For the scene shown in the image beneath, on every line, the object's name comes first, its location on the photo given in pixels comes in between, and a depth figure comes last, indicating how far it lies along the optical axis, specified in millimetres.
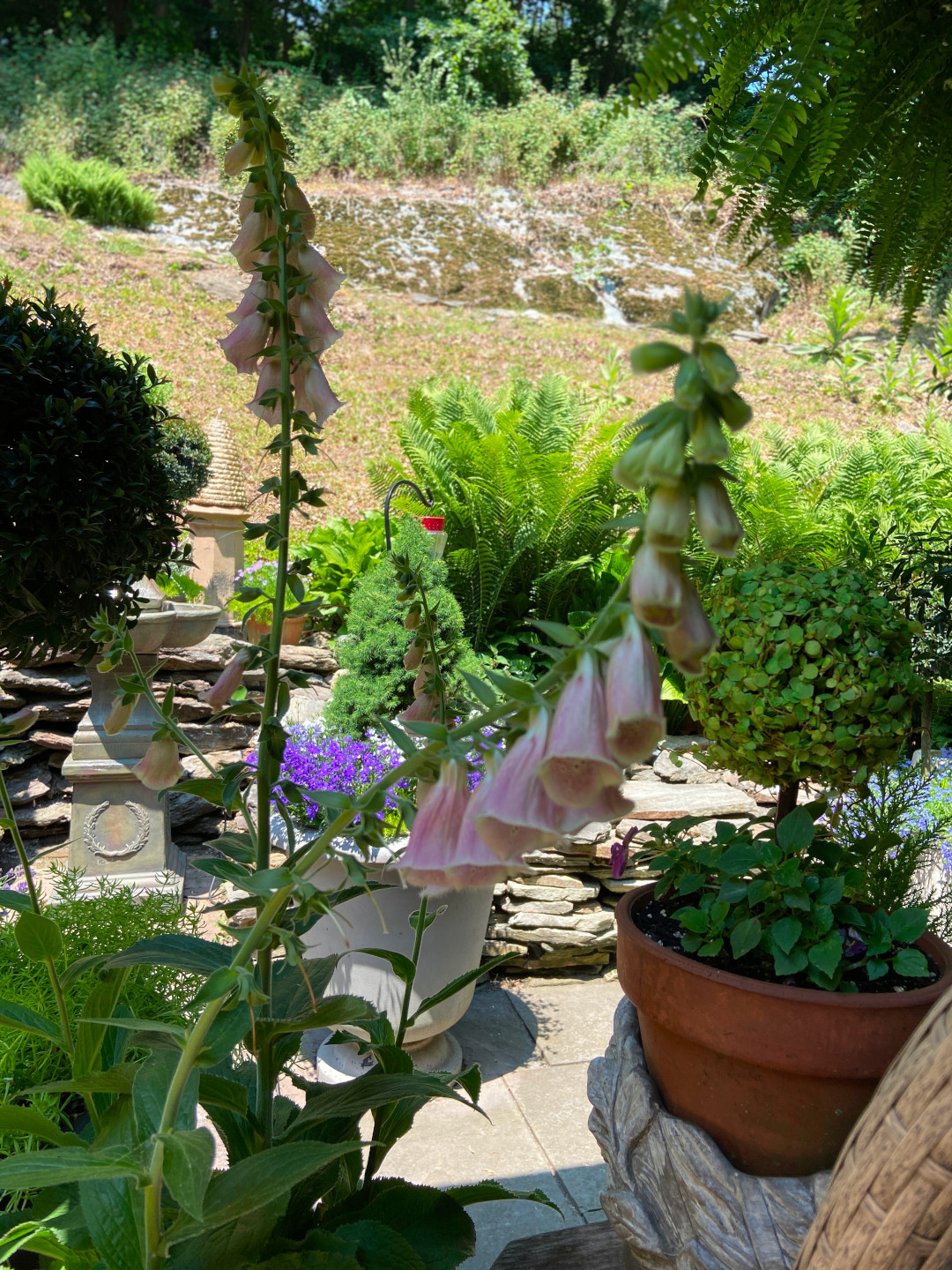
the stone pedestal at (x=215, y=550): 4473
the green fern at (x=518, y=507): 4062
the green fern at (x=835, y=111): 762
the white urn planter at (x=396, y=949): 2283
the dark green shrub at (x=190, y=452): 3982
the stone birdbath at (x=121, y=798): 3146
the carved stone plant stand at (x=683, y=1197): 1122
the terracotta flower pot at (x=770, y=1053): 1138
